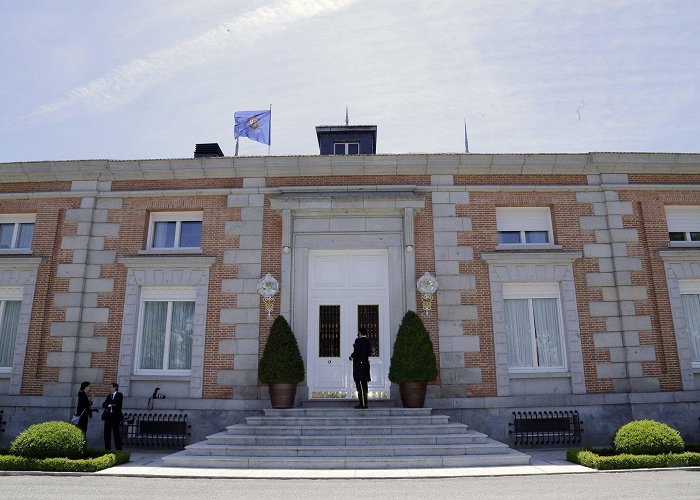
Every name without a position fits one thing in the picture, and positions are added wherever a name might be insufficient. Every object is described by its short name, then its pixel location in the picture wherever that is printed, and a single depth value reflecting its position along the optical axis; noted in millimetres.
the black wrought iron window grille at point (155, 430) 12922
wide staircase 10078
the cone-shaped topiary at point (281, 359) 12555
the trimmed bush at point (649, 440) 10281
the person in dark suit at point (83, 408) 12406
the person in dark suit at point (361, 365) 12461
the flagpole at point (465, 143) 24502
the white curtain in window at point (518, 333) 13820
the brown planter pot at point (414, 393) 12492
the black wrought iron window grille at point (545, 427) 12836
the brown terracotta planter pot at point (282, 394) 12609
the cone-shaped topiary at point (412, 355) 12469
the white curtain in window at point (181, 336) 14000
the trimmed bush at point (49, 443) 10281
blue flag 18234
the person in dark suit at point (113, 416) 12352
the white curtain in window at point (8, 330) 14234
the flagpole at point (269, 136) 18125
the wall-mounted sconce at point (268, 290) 13844
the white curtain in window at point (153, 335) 14039
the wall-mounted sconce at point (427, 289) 13742
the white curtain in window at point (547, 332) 13859
